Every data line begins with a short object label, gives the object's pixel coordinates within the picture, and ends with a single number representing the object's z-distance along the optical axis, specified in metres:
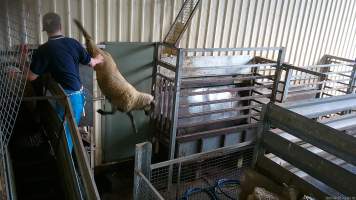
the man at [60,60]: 2.25
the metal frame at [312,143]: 1.53
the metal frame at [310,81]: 3.90
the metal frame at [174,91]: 3.34
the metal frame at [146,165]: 1.72
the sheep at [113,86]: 2.39
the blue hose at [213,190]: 3.31
